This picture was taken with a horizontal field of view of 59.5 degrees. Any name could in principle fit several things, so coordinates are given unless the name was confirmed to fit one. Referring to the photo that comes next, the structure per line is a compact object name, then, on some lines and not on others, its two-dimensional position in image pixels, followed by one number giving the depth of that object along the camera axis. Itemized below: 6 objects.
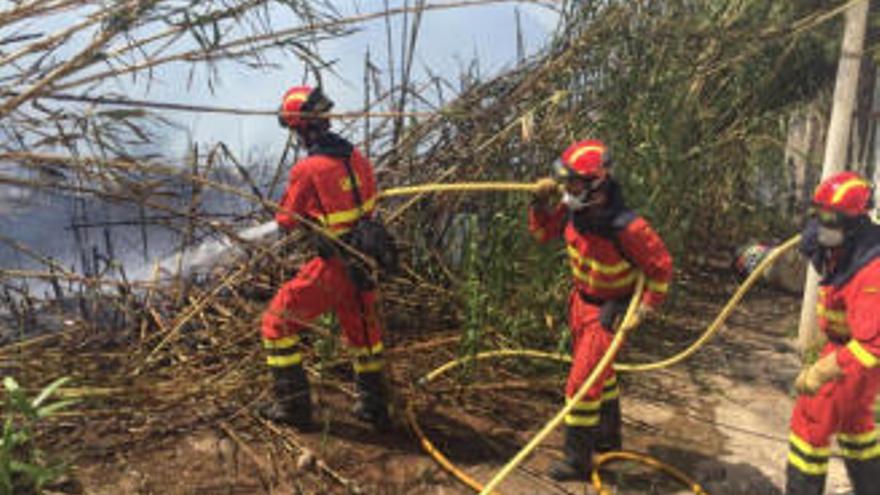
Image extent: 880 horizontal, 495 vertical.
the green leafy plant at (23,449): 2.98
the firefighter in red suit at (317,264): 4.02
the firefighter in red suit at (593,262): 3.71
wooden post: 5.37
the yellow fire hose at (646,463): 3.90
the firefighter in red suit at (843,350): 3.29
